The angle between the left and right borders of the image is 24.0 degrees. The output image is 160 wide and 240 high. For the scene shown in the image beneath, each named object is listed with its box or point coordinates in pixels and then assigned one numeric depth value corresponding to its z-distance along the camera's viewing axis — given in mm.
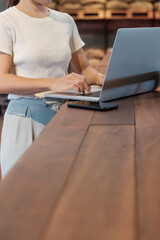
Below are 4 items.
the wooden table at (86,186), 479
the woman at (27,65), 1316
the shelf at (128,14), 4594
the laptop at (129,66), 1076
